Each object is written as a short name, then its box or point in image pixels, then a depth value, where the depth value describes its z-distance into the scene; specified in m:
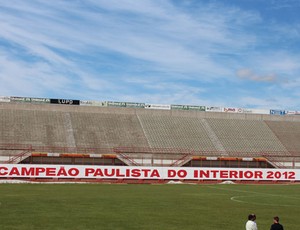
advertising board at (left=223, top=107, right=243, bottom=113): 105.01
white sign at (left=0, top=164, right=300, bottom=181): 58.10
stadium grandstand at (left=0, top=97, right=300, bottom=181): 77.12
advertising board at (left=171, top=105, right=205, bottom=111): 104.19
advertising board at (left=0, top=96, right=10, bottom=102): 92.31
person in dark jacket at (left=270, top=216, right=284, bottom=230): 14.79
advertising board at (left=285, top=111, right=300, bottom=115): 110.78
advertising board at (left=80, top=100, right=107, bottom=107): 96.00
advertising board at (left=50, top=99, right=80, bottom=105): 95.00
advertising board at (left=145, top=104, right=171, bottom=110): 100.72
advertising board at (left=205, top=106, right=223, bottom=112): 104.06
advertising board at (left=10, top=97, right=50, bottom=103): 94.38
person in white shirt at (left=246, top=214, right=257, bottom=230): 15.08
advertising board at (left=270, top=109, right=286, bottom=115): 108.66
